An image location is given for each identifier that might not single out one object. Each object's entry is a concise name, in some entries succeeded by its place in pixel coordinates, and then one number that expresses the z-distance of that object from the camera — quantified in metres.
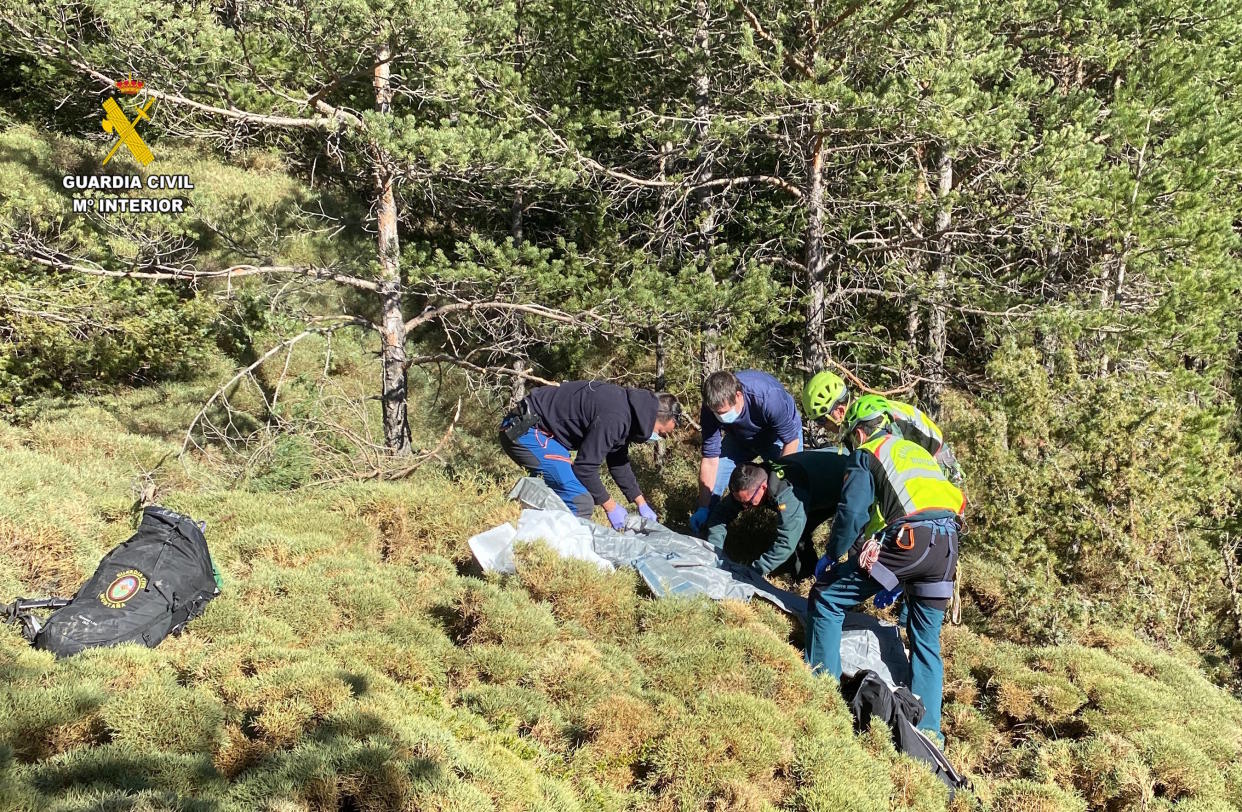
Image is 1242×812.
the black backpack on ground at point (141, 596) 3.65
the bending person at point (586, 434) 5.26
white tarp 4.88
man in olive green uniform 5.48
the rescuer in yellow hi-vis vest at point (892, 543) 4.10
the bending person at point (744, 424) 5.36
